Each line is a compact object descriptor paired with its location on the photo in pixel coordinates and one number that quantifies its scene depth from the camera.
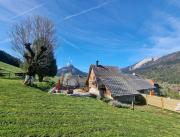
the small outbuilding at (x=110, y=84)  24.32
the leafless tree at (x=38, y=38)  17.36
